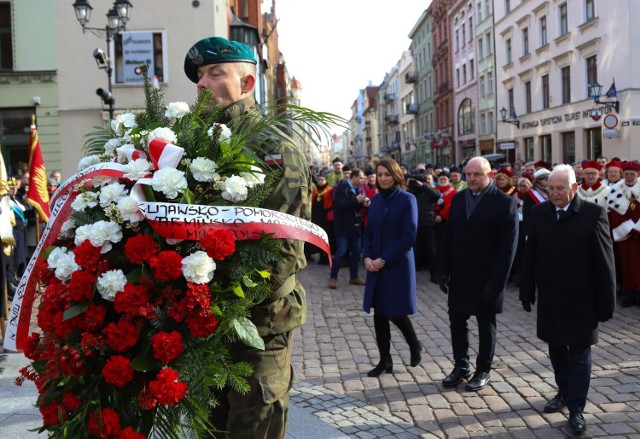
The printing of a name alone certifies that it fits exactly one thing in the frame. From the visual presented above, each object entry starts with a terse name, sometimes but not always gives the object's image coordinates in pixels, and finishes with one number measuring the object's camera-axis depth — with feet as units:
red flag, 27.89
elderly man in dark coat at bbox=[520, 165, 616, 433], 15.74
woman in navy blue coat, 19.85
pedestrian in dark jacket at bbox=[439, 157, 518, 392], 18.17
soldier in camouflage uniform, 9.14
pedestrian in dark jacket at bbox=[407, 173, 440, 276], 39.34
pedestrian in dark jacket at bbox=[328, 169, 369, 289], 38.22
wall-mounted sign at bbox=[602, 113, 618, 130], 72.23
